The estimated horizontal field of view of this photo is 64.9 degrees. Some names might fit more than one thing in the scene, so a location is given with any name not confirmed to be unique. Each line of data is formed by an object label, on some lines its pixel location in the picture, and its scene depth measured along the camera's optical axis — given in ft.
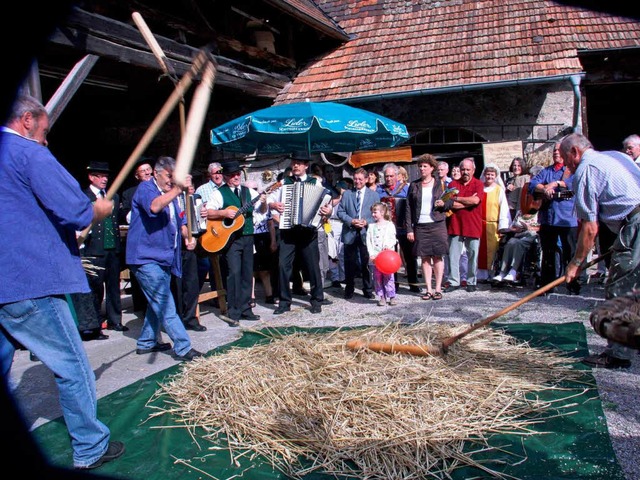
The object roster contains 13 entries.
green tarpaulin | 9.05
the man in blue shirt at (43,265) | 9.03
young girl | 23.48
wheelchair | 25.61
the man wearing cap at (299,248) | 22.50
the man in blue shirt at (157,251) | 15.40
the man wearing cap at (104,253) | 19.92
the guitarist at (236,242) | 21.03
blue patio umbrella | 24.64
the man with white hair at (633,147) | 21.20
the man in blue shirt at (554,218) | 22.74
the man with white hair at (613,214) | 13.03
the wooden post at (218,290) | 22.54
